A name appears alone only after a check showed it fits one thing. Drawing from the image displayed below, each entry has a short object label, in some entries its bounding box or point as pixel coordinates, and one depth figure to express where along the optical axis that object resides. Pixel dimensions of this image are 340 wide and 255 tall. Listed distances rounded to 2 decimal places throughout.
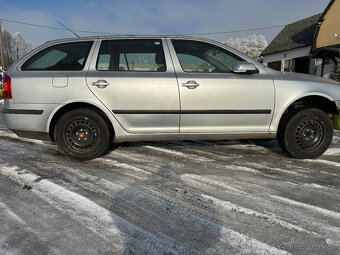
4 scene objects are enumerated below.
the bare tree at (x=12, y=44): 73.10
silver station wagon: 3.25
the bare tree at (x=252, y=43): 52.22
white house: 22.30
